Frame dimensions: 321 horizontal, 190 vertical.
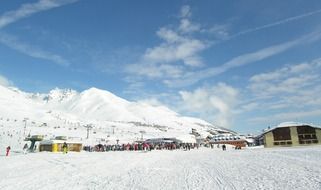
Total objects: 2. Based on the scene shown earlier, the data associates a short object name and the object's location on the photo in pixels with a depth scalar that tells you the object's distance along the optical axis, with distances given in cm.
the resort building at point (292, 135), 6397
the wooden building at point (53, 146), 6100
